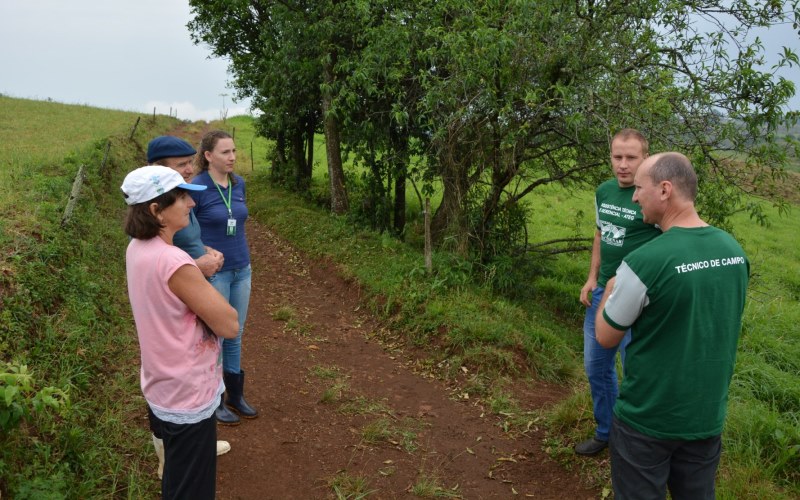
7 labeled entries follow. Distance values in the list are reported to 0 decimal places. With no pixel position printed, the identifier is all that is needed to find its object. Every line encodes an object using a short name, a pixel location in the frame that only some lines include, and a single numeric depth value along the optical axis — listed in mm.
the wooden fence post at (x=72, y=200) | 7152
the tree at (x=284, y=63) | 12086
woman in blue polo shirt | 4168
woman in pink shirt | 2432
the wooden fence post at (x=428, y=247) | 8141
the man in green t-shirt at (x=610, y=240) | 3600
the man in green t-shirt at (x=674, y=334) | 2311
